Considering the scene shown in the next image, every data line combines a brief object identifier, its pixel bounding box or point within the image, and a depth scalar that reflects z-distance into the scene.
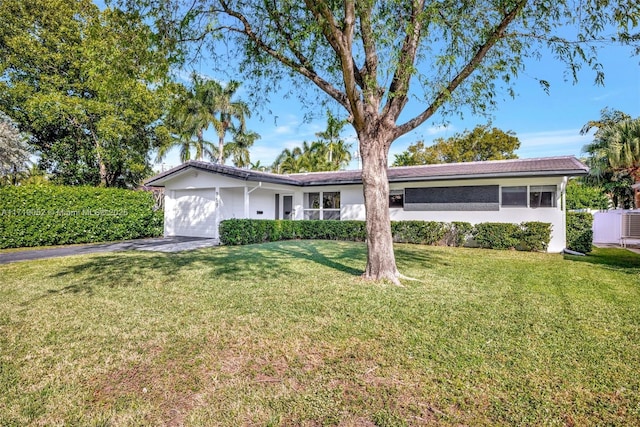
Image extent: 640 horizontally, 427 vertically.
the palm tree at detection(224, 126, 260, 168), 33.97
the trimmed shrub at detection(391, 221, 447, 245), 14.47
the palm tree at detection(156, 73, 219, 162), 30.23
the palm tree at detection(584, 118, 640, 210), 16.17
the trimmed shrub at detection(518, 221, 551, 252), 12.63
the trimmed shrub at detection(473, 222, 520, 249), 13.03
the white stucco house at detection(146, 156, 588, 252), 13.31
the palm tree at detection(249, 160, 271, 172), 39.76
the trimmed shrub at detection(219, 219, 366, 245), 13.66
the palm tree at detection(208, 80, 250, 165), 31.09
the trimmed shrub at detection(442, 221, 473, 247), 13.92
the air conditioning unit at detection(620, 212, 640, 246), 14.79
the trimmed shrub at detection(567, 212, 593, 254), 13.34
